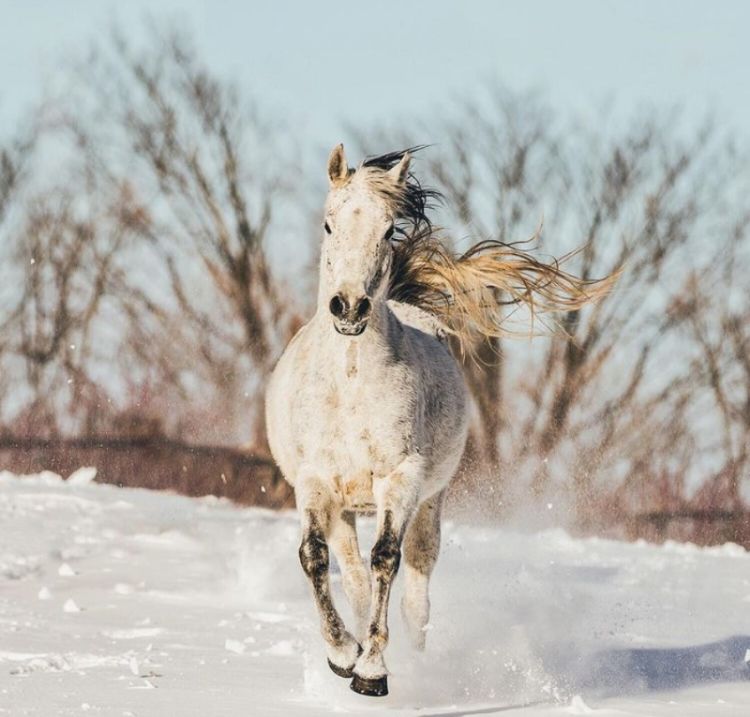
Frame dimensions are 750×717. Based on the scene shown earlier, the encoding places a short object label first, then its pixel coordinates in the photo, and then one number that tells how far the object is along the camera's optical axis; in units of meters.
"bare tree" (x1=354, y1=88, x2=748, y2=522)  35.41
